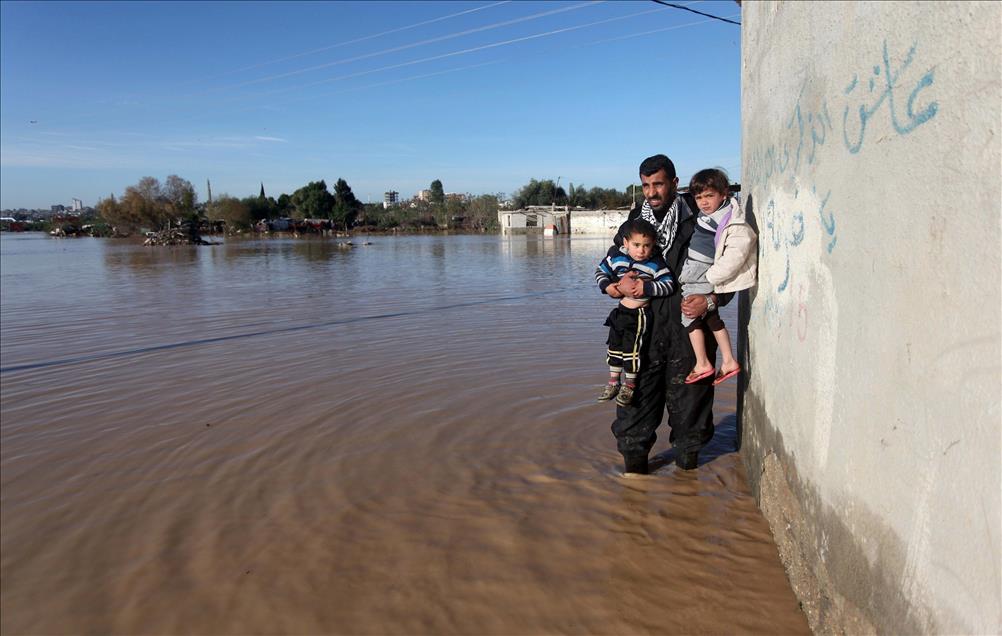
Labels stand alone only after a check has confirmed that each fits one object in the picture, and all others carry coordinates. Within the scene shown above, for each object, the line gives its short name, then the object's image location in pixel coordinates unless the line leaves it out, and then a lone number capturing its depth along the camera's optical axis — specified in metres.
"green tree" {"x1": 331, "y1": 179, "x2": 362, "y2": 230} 87.25
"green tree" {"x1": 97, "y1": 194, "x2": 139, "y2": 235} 73.94
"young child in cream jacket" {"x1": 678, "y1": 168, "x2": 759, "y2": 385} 3.23
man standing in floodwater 3.52
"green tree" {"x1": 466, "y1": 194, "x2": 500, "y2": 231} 86.56
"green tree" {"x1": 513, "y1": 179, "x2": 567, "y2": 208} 82.56
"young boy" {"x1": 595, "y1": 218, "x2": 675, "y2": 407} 3.41
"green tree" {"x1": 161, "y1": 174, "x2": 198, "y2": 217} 75.62
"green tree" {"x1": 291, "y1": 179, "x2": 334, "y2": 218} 86.88
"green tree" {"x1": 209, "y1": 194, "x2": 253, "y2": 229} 81.88
